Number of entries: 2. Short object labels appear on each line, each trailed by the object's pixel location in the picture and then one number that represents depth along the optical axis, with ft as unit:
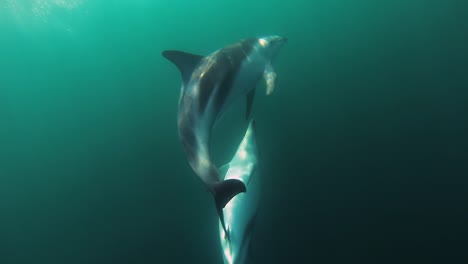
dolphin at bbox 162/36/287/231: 9.85
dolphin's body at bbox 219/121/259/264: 15.83
